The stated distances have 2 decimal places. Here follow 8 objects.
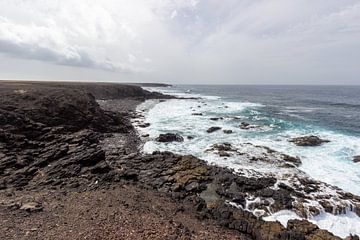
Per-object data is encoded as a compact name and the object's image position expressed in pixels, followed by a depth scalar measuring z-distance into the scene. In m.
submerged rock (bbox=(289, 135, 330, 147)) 29.98
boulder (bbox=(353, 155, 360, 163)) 24.50
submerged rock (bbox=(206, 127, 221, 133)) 35.66
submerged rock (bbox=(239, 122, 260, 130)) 38.40
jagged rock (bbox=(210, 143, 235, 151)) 27.28
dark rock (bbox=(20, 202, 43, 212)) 12.39
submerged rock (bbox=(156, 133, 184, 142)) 30.33
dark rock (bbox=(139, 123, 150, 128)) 38.28
